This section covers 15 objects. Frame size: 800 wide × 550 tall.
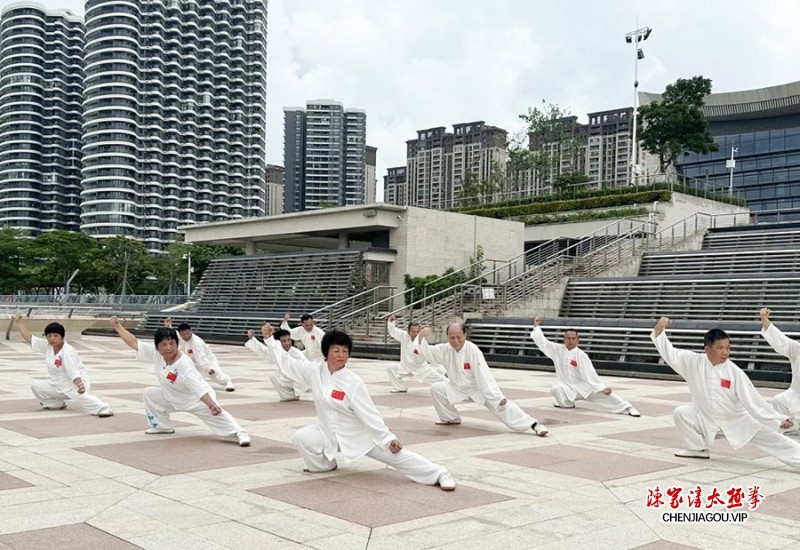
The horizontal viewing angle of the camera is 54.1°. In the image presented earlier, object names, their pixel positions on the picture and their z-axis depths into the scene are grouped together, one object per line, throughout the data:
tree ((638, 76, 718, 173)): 42.50
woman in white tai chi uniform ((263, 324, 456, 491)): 6.27
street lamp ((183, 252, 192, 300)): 67.19
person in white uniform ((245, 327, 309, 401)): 11.87
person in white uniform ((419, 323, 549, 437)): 8.93
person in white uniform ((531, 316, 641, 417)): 11.13
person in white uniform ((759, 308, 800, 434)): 8.96
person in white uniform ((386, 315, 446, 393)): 13.22
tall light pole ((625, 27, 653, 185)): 41.22
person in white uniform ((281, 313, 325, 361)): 14.66
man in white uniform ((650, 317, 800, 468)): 7.02
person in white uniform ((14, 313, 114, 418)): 9.97
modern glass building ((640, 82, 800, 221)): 64.94
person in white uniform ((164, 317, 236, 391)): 13.13
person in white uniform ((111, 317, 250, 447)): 8.11
